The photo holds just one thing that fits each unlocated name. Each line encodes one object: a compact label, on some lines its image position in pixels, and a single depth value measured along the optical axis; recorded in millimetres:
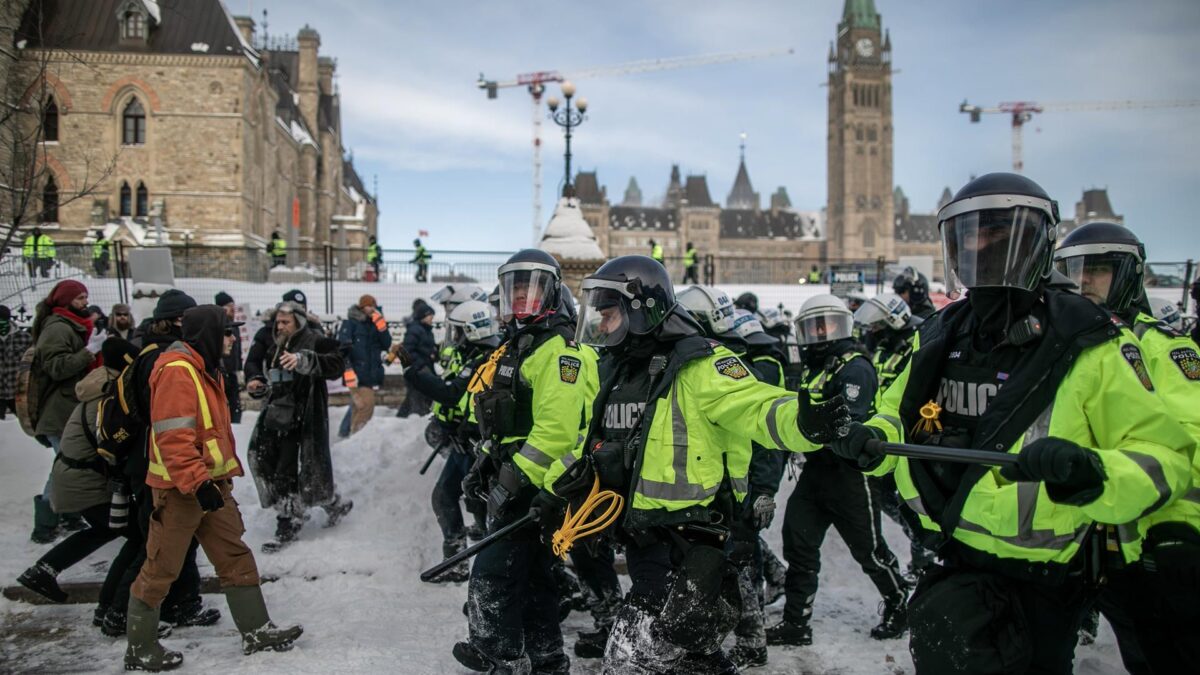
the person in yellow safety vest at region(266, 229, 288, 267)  22708
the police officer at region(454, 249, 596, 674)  4438
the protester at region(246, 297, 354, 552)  7203
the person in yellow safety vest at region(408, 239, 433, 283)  21391
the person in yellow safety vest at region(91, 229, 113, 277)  19484
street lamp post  20312
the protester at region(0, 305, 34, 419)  7926
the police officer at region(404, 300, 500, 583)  5902
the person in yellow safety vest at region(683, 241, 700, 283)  23588
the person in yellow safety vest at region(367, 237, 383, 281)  22203
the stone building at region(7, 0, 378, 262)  34250
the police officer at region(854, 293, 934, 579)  6438
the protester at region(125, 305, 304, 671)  4660
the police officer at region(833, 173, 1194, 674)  2314
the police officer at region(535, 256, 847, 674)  3406
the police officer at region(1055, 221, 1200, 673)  3146
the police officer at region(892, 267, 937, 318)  8312
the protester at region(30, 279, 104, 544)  6812
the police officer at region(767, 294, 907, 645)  5465
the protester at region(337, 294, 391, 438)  10914
